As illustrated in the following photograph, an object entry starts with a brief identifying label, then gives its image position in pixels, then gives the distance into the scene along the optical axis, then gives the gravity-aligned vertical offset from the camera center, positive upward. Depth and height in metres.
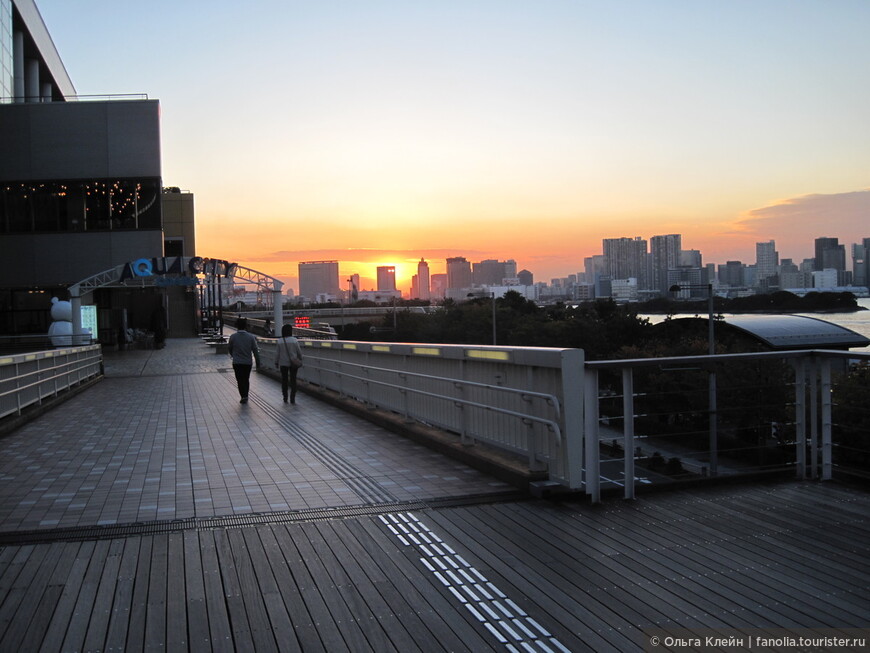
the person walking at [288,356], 15.00 -0.98
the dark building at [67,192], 43.12 +6.71
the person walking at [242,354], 15.39 -0.94
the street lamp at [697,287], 29.14 +0.32
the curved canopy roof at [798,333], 33.06 -1.79
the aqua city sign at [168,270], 34.06 +1.73
